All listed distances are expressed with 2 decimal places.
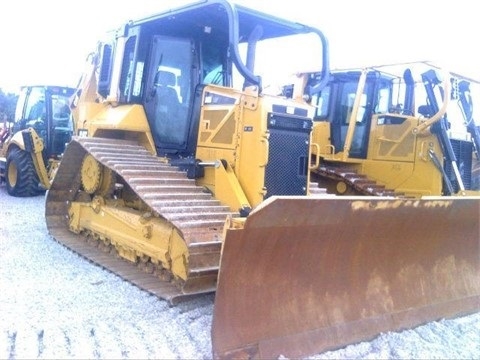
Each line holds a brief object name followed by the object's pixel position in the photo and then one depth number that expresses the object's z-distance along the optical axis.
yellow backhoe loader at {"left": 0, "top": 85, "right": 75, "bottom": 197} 10.48
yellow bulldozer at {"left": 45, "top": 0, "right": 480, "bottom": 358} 3.52
